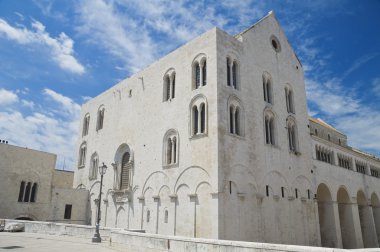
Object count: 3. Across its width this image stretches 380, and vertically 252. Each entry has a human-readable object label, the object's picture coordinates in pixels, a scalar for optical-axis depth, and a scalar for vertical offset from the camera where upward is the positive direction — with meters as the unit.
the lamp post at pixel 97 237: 16.27 -1.57
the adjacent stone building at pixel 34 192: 26.38 +1.38
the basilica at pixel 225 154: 18.25 +4.04
